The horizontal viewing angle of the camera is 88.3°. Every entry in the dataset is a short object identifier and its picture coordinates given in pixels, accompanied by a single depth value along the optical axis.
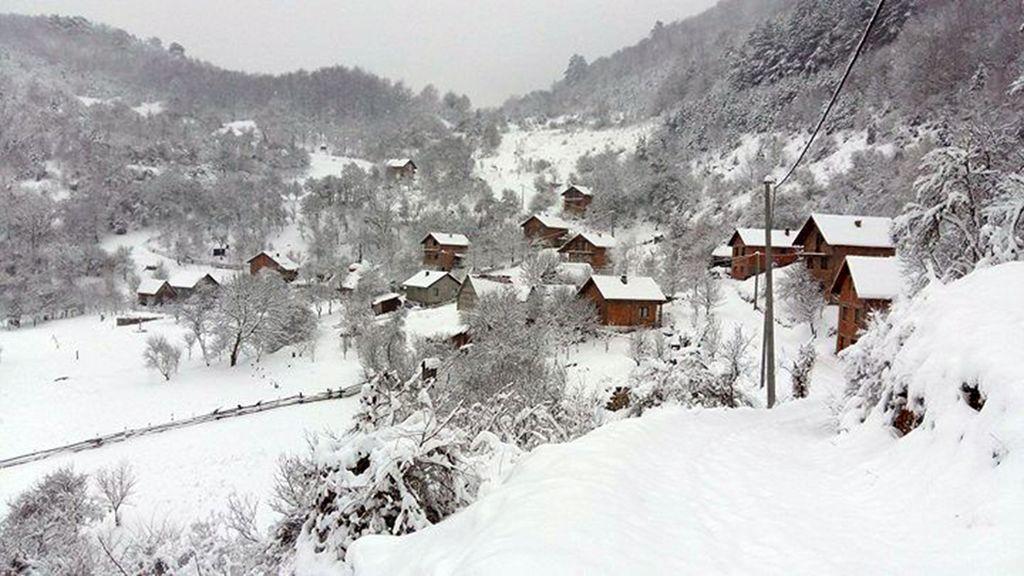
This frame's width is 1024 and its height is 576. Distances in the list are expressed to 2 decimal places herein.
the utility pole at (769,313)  17.23
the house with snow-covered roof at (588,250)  64.12
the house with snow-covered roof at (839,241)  38.84
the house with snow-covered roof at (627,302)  42.72
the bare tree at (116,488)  20.69
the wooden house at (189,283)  65.50
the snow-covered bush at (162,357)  39.75
